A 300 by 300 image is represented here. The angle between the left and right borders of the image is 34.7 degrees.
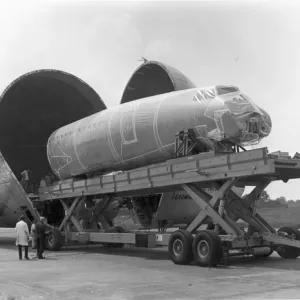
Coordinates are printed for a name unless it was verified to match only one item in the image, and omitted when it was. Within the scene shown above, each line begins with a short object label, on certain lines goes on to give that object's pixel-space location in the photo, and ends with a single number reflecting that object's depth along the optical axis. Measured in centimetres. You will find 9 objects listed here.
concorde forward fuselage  1173
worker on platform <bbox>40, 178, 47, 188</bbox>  1731
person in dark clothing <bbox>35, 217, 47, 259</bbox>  1362
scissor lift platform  1055
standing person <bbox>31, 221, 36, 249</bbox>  1458
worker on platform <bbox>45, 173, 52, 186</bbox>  1762
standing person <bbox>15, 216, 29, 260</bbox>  1347
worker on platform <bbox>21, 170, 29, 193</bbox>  1812
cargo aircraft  1202
